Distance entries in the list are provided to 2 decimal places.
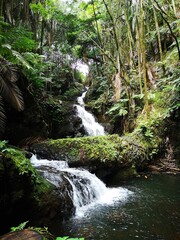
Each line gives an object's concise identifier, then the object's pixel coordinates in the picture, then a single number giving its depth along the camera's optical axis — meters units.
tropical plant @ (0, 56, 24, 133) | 6.61
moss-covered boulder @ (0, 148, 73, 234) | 4.07
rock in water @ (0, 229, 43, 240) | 2.28
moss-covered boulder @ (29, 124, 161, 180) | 7.65
